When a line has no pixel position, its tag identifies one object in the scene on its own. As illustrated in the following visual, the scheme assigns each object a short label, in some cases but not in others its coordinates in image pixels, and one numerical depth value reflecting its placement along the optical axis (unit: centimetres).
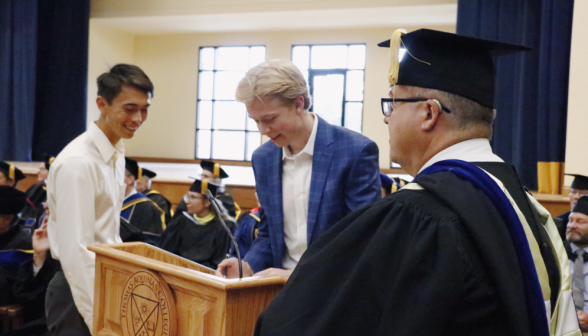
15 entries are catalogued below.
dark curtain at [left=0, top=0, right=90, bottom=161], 1090
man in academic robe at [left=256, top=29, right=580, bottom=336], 96
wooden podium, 158
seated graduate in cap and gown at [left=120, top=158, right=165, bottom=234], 583
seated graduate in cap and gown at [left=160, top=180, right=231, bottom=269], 570
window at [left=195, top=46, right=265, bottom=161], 1275
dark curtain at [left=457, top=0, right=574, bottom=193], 761
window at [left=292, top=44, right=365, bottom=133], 1194
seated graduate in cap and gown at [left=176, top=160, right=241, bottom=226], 655
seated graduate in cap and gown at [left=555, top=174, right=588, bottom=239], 469
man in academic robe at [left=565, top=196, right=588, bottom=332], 350
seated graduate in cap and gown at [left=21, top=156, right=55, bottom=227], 686
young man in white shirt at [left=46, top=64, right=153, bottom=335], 210
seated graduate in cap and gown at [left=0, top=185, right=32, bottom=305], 442
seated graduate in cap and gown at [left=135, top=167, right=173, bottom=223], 667
